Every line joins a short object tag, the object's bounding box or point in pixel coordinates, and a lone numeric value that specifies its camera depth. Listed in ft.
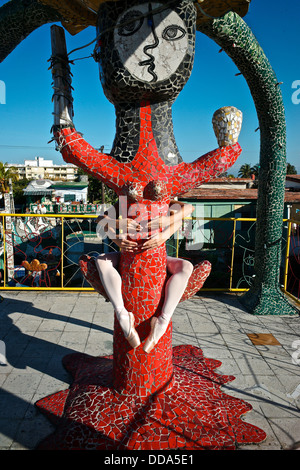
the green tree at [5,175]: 101.39
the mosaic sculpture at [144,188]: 8.55
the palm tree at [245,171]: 153.86
